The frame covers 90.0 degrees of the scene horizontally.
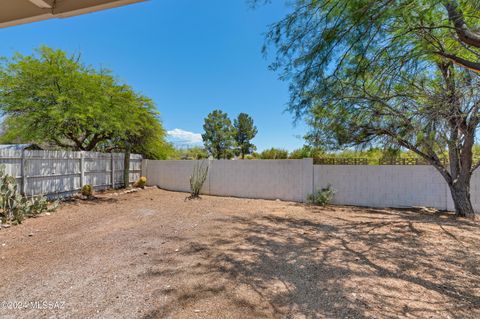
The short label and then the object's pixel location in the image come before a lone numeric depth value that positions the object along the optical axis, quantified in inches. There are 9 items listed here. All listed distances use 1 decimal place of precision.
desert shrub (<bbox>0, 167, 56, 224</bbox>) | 195.2
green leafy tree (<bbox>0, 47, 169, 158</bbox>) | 272.1
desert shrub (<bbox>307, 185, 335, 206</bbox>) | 294.1
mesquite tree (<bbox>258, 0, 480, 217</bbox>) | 111.7
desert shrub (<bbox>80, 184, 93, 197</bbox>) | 327.3
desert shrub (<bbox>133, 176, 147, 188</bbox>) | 432.1
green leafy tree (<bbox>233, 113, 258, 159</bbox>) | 1314.0
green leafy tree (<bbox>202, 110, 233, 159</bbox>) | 1230.9
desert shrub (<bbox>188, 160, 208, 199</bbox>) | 343.0
